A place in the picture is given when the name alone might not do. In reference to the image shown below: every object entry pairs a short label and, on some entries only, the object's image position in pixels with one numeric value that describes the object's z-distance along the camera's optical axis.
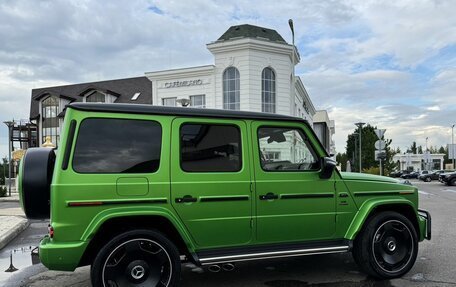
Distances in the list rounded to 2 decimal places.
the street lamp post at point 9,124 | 29.97
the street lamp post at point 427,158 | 68.71
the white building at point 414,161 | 98.71
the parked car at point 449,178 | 34.58
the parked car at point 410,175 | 67.50
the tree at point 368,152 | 66.86
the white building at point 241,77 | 32.38
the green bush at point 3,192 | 24.73
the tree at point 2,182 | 44.38
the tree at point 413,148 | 127.31
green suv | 4.48
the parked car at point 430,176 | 52.34
